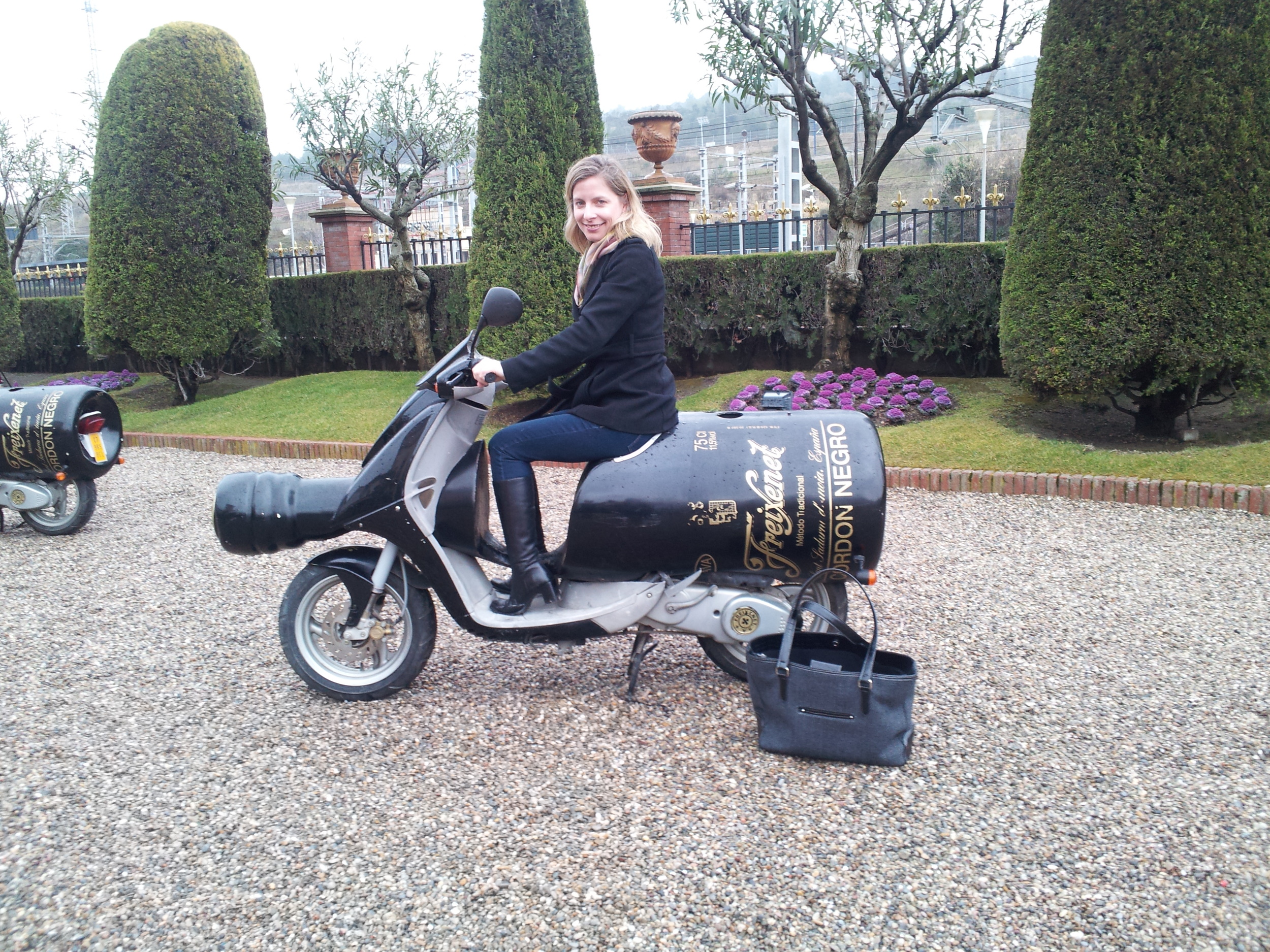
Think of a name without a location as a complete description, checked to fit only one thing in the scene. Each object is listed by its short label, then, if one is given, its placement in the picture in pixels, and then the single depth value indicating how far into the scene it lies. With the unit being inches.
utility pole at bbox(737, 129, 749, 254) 1092.3
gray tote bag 111.2
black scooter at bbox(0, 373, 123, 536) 232.2
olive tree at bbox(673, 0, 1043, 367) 322.0
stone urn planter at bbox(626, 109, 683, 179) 462.9
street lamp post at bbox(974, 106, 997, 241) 813.9
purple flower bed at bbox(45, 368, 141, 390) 526.6
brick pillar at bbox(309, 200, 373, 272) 529.3
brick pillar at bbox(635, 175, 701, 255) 449.1
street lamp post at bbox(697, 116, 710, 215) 1223.3
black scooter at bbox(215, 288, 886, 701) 121.3
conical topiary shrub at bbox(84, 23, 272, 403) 431.5
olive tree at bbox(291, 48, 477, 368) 446.6
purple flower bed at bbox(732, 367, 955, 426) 322.7
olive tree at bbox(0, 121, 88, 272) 698.2
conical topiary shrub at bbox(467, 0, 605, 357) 362.3
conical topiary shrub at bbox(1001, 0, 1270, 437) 247.1
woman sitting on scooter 123.5
